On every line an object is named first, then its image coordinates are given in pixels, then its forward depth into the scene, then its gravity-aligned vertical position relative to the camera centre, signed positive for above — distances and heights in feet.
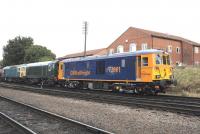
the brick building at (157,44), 178.91 +26.09
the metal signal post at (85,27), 180.36 +35.54
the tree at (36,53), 237.86 +24.93
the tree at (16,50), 273.33 +31.45
